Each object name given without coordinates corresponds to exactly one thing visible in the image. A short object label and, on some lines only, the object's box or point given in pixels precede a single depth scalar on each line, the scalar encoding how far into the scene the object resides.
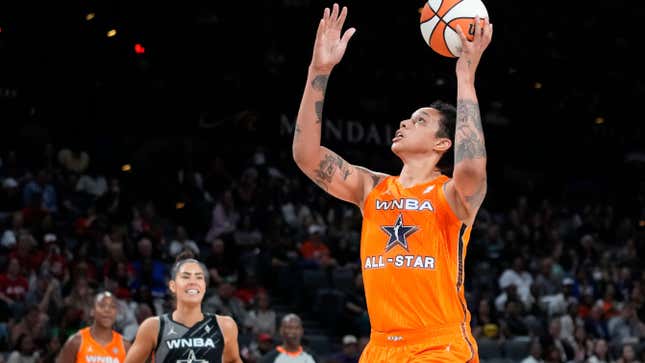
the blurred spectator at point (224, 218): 16.69
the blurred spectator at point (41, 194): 15.05
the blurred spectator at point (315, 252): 16.38
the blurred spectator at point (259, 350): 13.21
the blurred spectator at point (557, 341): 15.72
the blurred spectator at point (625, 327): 16.94
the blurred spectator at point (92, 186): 16.23
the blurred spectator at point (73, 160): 16.69
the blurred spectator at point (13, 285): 13.09
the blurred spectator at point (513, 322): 15.88
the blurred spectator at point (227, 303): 13.58
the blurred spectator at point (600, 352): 15.95
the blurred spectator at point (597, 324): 16.97
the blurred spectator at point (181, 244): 15.08
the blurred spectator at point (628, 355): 15.61
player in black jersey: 7.58
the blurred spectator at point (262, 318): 14.27
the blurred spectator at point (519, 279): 17.34
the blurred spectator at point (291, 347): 11.20
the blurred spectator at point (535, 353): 14.91
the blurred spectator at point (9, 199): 15.00
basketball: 5.16
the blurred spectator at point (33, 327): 12.13
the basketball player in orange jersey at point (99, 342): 9.27
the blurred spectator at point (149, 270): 14.07
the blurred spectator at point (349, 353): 13.80
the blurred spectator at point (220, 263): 15.30
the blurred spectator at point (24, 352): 11.78
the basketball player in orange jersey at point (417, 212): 4.77
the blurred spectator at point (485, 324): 15.75
